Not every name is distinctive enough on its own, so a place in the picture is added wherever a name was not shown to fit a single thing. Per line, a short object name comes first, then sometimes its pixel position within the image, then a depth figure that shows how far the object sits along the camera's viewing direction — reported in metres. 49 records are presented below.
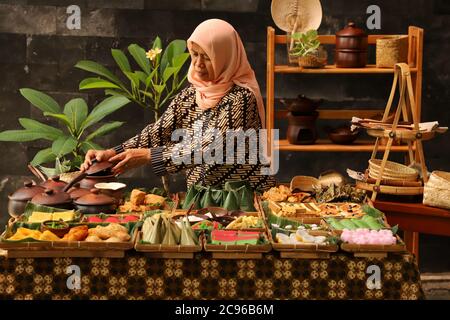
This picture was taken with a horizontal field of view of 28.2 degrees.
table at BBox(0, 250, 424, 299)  3.54
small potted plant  5.55
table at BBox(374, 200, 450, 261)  4.59
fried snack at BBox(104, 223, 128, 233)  3.65
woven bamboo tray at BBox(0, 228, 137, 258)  3.52
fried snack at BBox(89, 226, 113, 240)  3.61
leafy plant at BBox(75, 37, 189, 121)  5.65
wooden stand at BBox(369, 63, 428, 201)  4.71
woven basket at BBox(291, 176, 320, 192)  4.76
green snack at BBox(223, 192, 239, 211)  4.16
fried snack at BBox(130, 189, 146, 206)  4.25
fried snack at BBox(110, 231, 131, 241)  3.58
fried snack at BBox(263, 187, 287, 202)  4.39
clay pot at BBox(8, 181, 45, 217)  4.13
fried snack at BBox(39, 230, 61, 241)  3.56
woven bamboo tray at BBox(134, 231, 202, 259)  3.52
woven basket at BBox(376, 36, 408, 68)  5.60
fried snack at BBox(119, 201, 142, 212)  4.18
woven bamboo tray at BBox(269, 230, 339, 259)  3.54
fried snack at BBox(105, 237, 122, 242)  3.56
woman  4.54
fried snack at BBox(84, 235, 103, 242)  3.56
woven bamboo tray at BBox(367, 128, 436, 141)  4.74
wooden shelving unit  5.61
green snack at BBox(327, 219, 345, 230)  3.86
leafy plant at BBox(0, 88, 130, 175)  5.60
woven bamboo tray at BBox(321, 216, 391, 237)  3.75
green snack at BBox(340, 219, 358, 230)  3.84
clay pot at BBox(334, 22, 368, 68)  5.64
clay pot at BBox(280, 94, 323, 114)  5.71
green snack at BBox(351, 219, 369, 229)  3.86
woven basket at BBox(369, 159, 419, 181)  4.77
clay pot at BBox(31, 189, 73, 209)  4.05
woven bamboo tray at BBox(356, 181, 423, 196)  4.71
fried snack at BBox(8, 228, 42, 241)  3.57
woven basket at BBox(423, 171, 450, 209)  4.53
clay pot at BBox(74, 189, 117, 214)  4.08
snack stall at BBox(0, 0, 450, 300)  3.55
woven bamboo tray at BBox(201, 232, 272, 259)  3.52
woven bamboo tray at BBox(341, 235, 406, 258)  3.54
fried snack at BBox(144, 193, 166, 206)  4.29
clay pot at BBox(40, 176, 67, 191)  4.23
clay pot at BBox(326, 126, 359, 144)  5.74
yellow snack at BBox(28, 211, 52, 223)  3.86
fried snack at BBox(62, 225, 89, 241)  3.60
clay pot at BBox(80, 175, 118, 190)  4.32
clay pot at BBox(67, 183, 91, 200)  4.17
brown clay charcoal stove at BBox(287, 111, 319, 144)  5.71
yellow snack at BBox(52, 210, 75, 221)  3.87
